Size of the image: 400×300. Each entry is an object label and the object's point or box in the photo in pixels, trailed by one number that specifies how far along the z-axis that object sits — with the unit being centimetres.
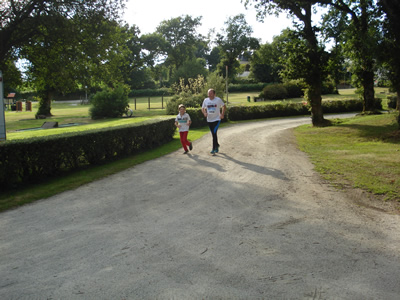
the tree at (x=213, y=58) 13238
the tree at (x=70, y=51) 2033
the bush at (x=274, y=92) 5089
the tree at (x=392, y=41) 1412
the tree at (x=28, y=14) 2000
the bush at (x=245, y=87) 7312
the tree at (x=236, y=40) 9238
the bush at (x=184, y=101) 2611
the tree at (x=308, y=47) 1898
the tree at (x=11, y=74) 2284
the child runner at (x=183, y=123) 1188
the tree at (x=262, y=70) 7262
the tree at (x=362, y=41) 1531
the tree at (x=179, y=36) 8994
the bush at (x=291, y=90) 5258
